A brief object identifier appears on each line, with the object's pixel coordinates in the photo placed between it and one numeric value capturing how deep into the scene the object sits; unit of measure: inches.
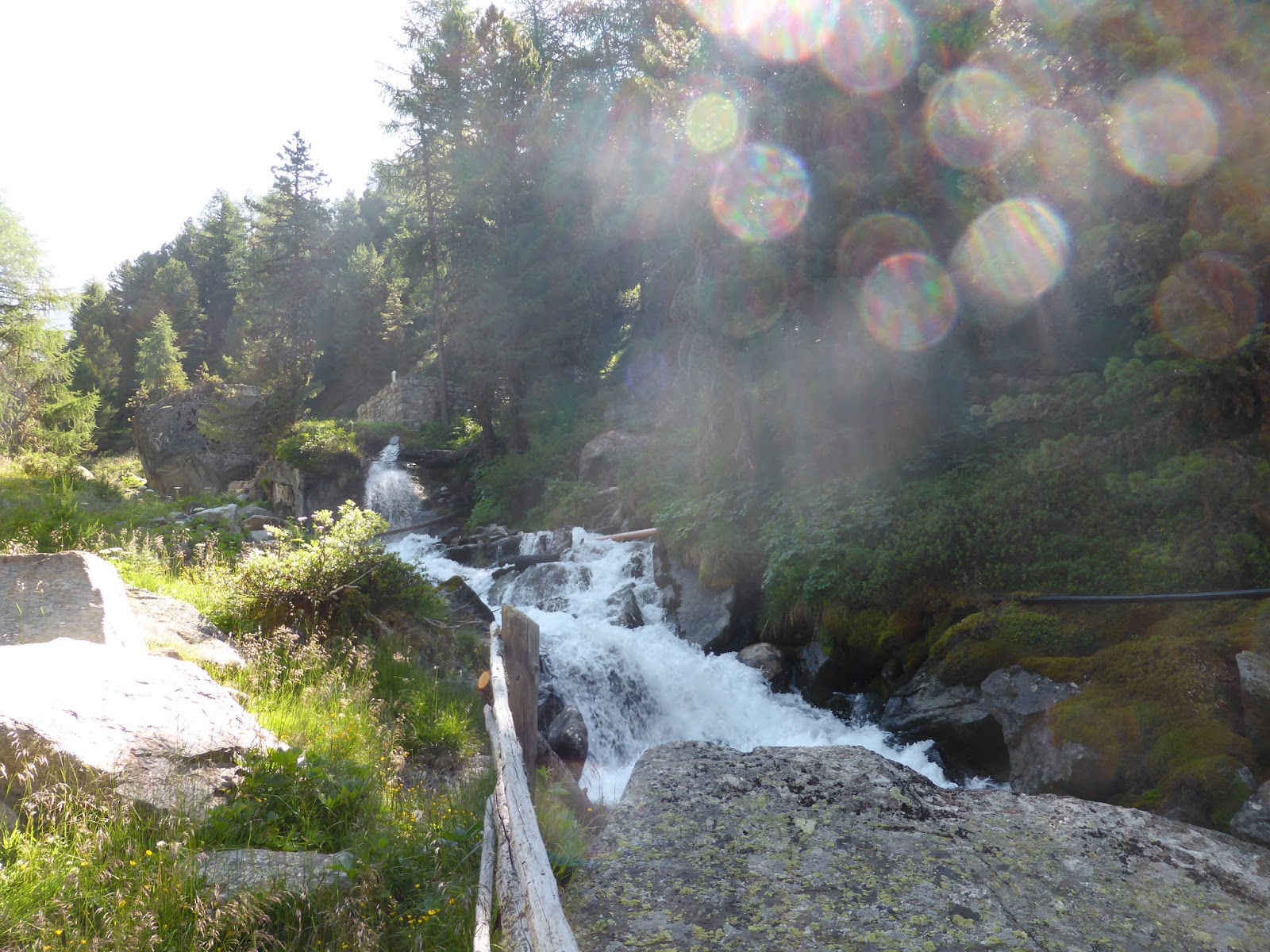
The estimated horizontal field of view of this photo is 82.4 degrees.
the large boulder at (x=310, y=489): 844.0
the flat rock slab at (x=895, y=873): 134.0
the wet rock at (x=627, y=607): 450.0
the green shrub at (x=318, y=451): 847.7
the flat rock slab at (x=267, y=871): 114.3
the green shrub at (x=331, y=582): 264.8
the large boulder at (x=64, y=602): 195.3
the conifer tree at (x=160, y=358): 1451.8
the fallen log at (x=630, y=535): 525.7
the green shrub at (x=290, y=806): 134.2
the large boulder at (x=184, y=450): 1029.2
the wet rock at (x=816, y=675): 334.0
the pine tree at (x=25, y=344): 686.5
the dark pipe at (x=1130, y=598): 233.6
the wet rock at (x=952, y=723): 254.7
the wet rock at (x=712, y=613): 402.0
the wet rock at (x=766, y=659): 354.6
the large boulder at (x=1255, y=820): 165.2
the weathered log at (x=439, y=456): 910.4
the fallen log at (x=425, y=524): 761.6
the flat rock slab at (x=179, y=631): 215.8
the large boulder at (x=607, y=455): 717.3
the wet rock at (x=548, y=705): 290.0
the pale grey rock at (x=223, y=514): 517.2
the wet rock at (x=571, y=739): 251.4
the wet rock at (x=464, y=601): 338.3
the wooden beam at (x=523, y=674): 188.4
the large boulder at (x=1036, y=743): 206.2
